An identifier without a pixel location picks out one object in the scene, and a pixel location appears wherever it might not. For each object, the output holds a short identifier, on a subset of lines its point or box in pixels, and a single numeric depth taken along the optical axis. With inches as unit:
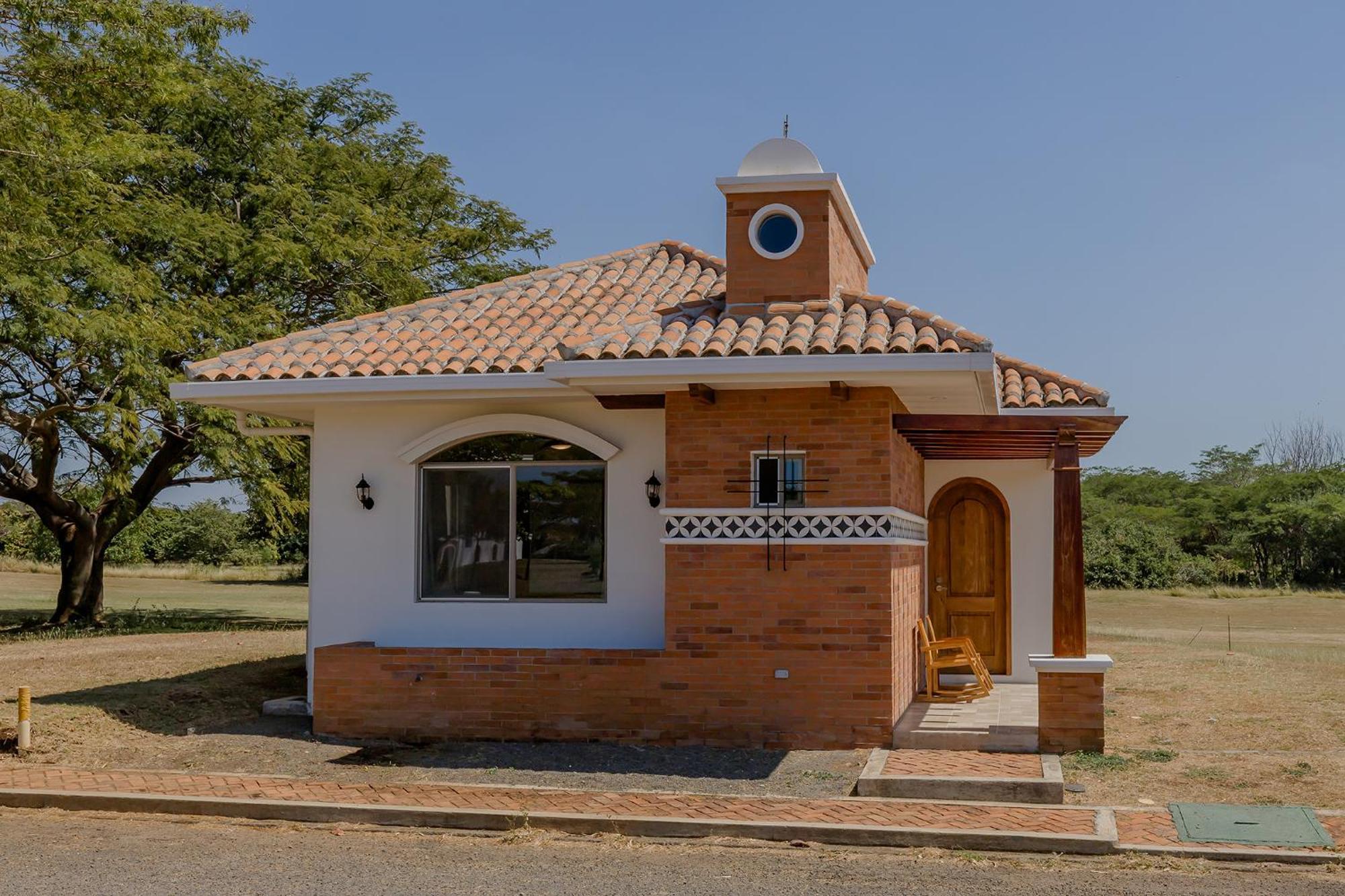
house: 419.8
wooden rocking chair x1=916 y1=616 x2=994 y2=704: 498.6
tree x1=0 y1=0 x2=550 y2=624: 687.1
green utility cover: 310.5
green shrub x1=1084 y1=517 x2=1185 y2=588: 1558.8
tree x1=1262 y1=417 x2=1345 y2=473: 2811.3
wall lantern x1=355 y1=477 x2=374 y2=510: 482.0
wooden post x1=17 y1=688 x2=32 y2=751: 419.5
